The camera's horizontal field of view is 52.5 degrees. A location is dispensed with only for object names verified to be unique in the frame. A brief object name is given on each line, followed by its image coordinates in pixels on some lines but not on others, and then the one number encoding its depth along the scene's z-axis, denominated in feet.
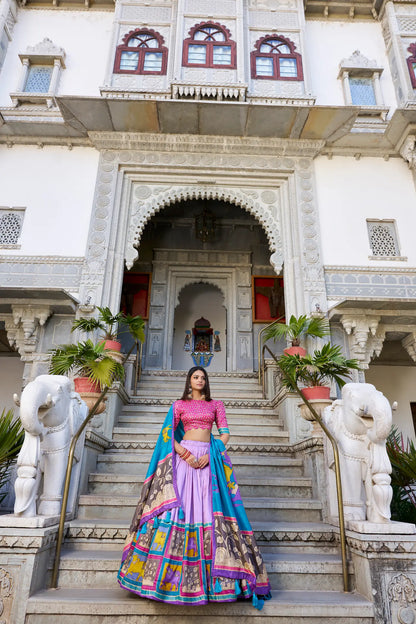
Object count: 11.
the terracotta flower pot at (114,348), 18.79
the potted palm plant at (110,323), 19.04
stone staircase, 8.58
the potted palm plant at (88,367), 14.90
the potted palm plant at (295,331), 19.27
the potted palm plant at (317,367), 15.60
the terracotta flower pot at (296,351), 19.34
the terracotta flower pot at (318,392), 15.49
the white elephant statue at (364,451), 10.10
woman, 7.93
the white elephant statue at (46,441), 9.82
